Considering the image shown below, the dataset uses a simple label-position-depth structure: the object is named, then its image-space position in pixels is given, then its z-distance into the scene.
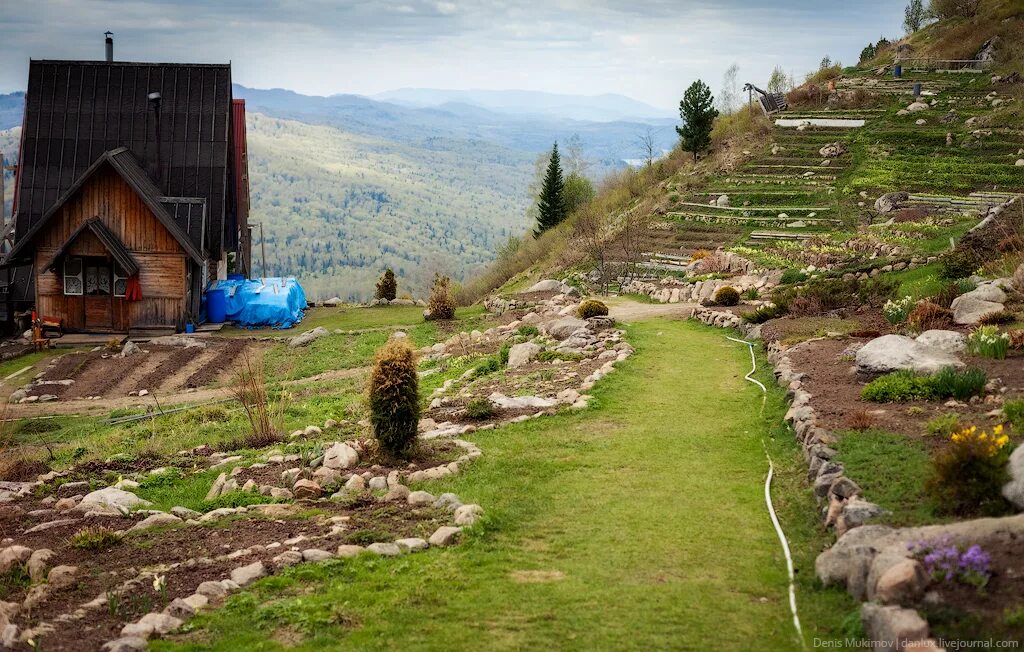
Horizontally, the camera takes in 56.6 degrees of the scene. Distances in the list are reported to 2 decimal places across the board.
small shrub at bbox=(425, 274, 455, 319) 31.03
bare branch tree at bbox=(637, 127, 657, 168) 58.33
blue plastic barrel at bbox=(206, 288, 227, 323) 34.59
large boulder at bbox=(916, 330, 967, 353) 14.30
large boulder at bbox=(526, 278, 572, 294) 33.54
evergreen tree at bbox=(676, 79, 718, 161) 51.25
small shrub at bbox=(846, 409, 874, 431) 11.69
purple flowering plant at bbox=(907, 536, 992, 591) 7.05
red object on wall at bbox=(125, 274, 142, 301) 32.50
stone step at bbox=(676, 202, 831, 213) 41.25
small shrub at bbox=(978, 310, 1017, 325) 15.47
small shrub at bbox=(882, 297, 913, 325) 17.66
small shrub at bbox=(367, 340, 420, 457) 12.63
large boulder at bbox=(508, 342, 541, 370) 19.62
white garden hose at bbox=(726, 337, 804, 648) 7.77
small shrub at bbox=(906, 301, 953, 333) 16.35
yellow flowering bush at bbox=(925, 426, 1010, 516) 8.51
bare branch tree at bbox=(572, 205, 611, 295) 35.13
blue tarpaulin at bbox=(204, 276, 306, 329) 34.19
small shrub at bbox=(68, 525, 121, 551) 9.87
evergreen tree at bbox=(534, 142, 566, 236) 62.88
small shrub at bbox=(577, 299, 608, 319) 24.25
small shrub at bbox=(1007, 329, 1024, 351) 13.88
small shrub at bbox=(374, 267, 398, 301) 38.41
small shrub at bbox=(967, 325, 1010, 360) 13.51
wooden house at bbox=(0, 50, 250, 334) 32.69
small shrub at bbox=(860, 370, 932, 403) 12.66
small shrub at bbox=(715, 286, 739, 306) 24.53
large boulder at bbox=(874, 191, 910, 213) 38.59
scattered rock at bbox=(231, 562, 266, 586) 8.74
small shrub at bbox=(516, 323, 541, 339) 23.27
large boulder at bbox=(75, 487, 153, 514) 11.40
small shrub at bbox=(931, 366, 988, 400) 12.16
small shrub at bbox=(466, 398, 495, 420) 14.88
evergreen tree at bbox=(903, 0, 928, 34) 87.19
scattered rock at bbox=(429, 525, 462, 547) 9.66
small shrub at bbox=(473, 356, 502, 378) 19.53
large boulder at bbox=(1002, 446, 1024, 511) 8.22
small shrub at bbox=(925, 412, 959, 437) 10.86
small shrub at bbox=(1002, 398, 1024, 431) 10.43
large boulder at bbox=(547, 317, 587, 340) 21.88
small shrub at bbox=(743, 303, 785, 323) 21.50
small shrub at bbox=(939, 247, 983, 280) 19.44
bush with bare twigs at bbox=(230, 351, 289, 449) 15.37
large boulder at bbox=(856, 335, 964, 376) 13.25
